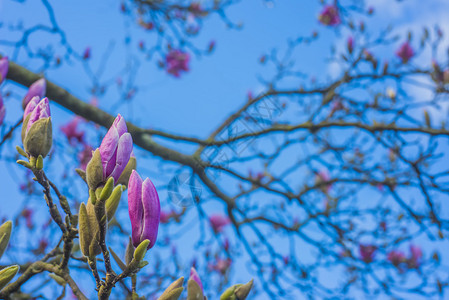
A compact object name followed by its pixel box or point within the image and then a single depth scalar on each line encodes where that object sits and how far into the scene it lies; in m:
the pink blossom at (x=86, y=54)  2.97
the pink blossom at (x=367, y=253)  2.84
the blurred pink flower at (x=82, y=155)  2.30
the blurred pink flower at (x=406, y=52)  3.30
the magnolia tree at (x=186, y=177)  0.58
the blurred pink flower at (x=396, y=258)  3.36
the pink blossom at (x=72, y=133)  2.57
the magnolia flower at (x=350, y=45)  2.45
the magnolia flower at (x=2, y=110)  0.81
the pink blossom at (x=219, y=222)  3.45
